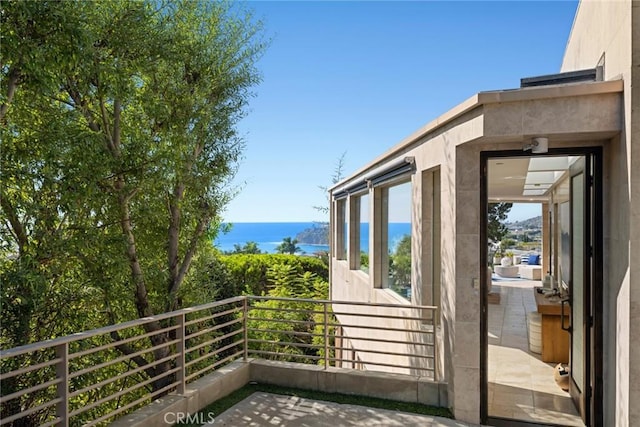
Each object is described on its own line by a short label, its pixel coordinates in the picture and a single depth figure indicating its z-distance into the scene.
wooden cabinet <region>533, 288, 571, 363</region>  5.63
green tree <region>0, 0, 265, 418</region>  3.97
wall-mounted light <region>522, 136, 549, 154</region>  3.69
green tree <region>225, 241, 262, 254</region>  27.33
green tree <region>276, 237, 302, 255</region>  39.69
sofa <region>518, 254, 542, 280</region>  14.12
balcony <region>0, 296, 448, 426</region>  3.49
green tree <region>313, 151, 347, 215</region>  21.00
